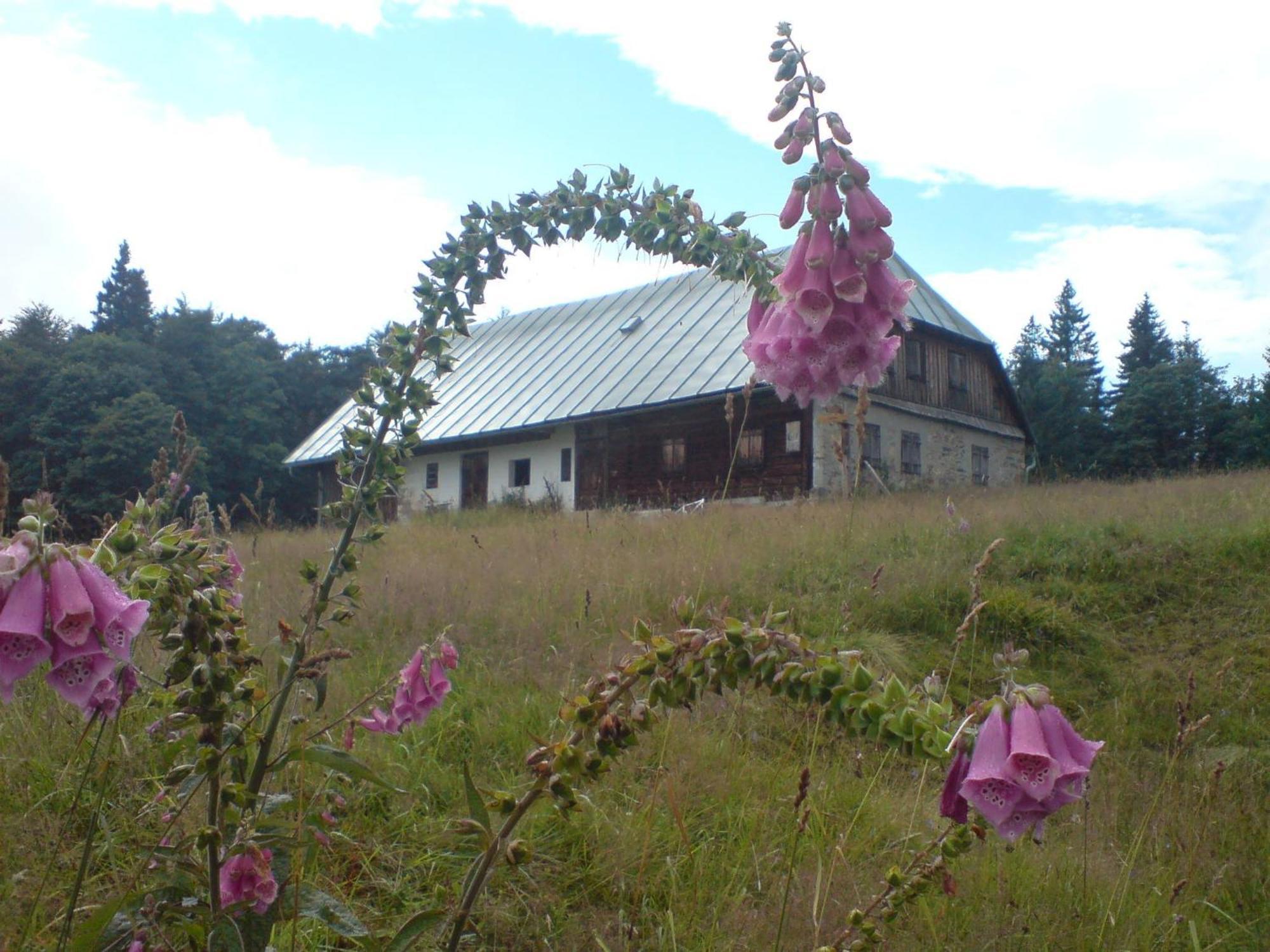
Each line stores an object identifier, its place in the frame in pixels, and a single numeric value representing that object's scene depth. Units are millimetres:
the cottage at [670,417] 21109
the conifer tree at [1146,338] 60688
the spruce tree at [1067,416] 45312
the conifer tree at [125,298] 53781
